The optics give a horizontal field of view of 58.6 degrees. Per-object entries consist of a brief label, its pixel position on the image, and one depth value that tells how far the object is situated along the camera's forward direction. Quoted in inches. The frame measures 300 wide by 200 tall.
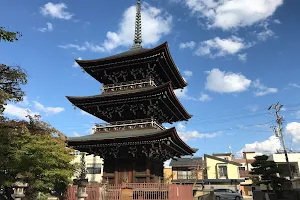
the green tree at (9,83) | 543.8
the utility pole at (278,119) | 1804.9
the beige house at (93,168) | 2320.1
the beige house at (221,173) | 2239.4
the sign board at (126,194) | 717.5
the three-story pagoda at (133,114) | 846.5
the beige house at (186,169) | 2262.8
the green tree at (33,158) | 709.9
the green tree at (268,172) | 1503.4
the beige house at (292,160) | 2206.0
